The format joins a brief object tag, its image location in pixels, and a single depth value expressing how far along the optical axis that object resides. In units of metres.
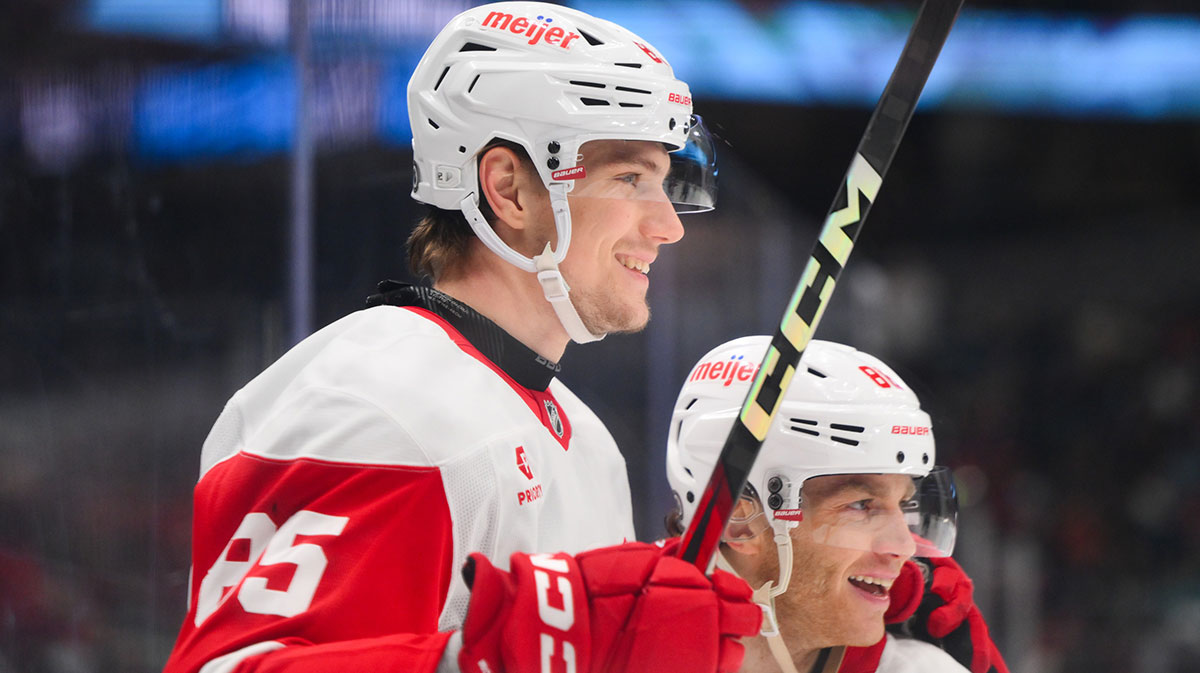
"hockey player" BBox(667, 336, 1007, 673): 7.28
